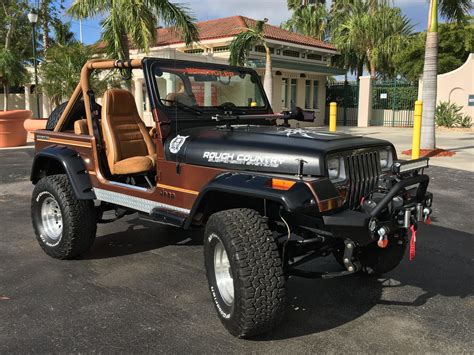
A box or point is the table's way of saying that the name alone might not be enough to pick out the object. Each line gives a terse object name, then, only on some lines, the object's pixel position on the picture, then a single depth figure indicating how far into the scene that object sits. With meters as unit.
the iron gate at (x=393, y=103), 24.33
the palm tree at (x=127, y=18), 12.22
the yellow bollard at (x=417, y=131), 11.03
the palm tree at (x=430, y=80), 11.97
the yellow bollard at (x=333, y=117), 11.99
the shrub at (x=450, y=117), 20.89
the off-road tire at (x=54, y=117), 5.22
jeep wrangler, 2.92
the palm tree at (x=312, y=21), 34.97
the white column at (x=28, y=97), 28.55
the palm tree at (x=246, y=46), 15.62
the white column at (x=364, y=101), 24.41
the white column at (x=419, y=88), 22.79
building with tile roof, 22.88
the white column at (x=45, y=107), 26.45
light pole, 17.68
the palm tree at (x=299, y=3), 36.41
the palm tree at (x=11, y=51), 24.97
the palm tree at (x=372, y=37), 27.73
